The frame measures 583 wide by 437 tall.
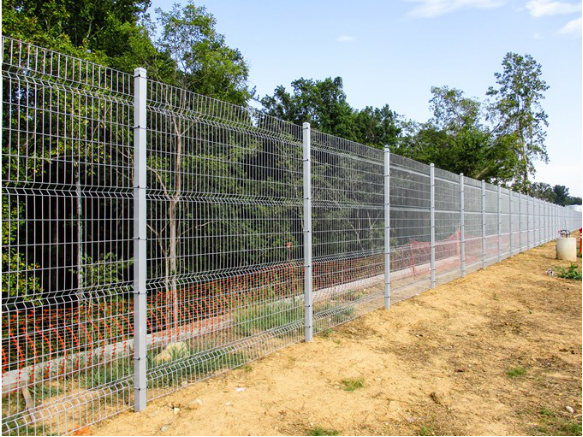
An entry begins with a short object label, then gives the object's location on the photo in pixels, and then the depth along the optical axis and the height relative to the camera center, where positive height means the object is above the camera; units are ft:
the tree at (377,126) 78.38 +16.63
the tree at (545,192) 211.49 +14.20
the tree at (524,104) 123.03 +31.81
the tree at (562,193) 342.17 +19.91
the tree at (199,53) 44.96 +17.11
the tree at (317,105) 74.95 +19.73
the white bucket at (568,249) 51.52 -3.63
